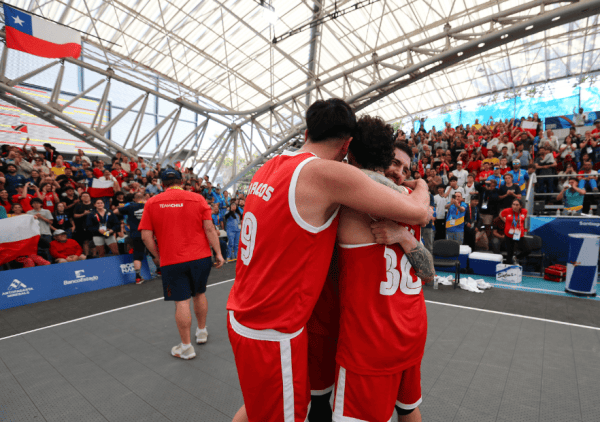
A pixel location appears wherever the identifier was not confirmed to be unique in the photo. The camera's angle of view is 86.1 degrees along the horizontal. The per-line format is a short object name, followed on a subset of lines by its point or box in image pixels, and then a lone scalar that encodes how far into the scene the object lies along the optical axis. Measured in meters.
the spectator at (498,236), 7.73
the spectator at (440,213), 8.40
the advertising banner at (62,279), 5.27
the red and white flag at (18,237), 5.77
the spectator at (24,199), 6.83
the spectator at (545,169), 8.79
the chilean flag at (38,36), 8.92
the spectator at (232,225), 8.78
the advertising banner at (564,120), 14.87
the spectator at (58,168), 9.51
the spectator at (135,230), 6.68
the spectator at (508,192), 7.85
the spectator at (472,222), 8.10
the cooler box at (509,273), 6.52
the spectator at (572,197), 7.73
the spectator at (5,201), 6.54
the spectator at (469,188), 8.70
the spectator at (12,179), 7.34
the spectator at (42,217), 6.68
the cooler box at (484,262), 6.92
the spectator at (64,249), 6.54
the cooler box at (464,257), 7.22
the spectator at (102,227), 7.35
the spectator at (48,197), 7.43
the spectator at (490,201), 8.18
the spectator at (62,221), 7.32
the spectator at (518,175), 8.55
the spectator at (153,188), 10.34
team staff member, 3.17
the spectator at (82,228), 7.36
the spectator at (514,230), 6.96
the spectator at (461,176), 9.31
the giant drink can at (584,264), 5.43
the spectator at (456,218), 7.73
